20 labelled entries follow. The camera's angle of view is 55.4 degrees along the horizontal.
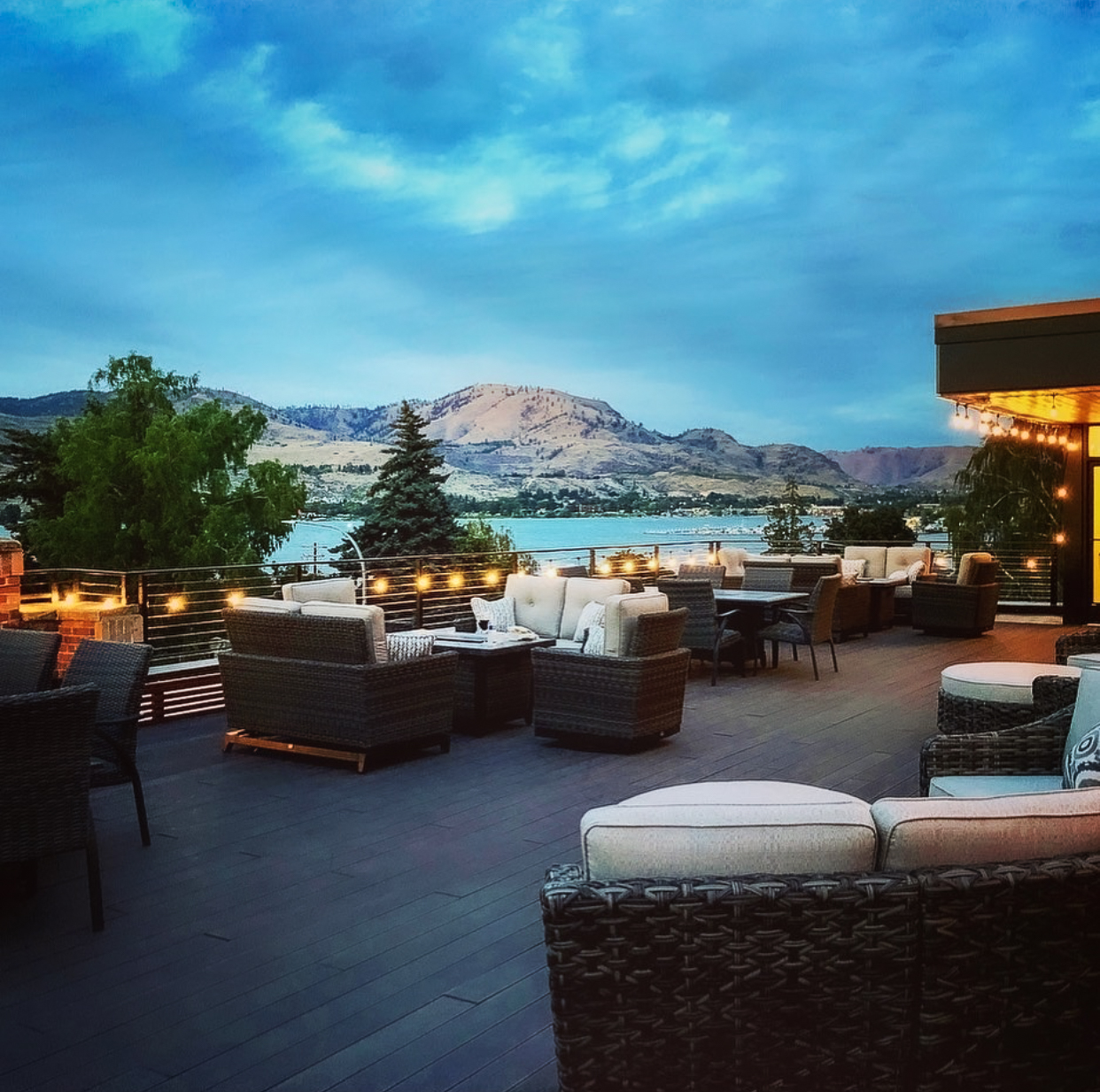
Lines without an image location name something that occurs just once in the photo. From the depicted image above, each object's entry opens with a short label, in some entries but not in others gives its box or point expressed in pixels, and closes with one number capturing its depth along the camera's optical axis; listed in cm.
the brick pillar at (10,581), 630
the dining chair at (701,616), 897
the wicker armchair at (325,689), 564
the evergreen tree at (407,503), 3806
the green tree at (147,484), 3453
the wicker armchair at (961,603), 1187
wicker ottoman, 484
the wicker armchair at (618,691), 611
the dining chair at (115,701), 402
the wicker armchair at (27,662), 434
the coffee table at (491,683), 661
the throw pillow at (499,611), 767
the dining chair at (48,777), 323
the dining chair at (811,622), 895
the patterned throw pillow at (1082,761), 281
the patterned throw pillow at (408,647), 608
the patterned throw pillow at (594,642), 641
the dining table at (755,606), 902
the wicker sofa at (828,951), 178
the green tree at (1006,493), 1775
